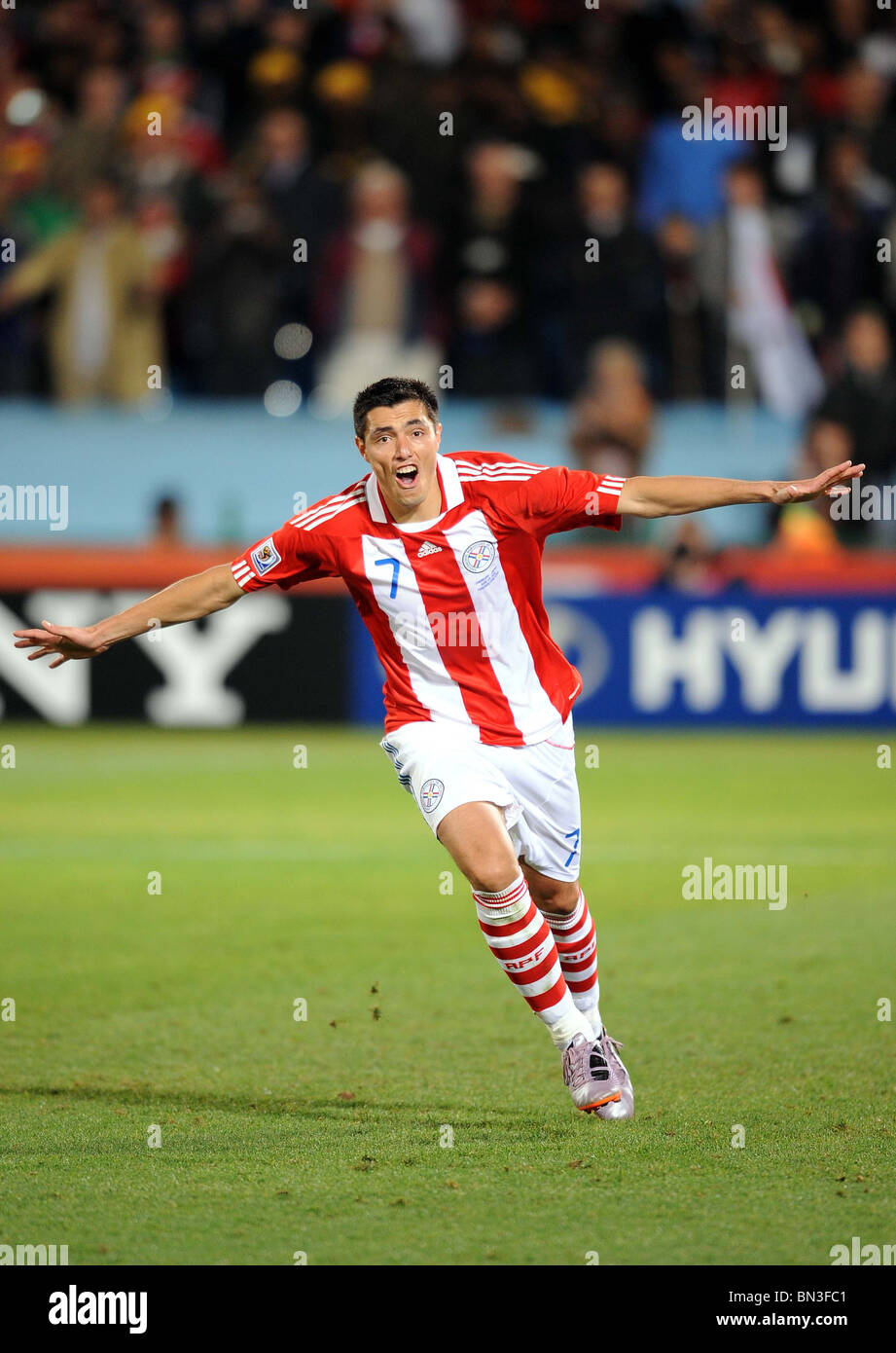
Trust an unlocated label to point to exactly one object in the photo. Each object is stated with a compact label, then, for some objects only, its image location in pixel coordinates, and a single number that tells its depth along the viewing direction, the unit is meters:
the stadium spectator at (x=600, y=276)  15.23
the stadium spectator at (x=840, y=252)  15.79
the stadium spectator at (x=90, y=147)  15.66
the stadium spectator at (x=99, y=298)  15.31
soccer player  5.28
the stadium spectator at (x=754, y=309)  15.48
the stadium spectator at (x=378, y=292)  15.21
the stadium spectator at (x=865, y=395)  15.08
